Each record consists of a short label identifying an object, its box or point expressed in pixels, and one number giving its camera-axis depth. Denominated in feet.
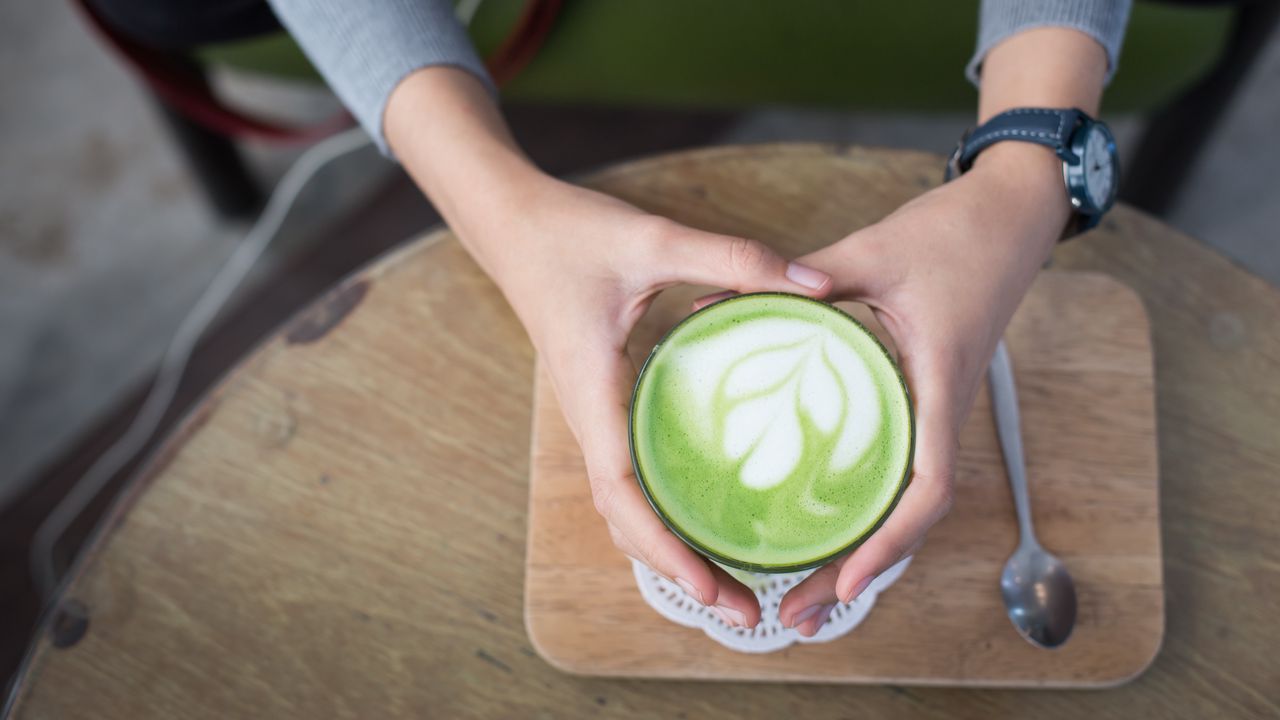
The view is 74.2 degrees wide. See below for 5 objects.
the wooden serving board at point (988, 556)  2.26
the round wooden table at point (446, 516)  2.31
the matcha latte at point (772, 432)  1.74
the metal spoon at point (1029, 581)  2.25
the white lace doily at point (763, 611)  2.24
